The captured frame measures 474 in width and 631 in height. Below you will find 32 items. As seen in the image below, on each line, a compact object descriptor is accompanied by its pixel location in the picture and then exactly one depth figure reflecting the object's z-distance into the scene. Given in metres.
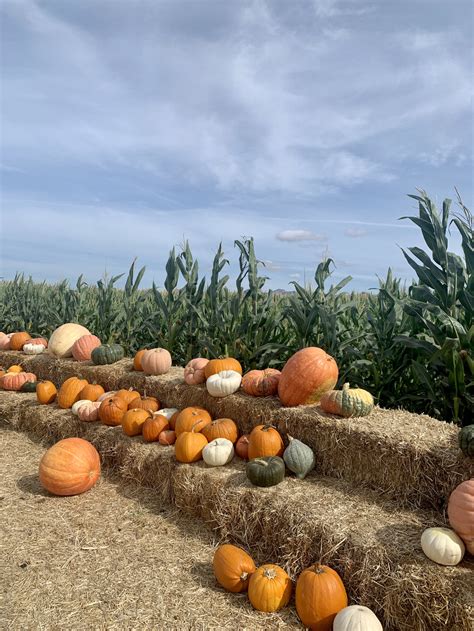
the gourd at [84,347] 7.70
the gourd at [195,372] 5.53
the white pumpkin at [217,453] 4.33
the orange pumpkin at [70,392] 6.62
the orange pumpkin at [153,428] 5.15
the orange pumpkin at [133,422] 5.33
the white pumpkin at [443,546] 2.78
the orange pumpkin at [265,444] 4.11
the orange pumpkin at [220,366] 5.29
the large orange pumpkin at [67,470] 4.64
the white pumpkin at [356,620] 2.64
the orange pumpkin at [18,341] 9.58
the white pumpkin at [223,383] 4.99
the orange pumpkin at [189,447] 4.46
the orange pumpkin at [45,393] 7.00
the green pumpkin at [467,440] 3.26
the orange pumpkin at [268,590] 2.99
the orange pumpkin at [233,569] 3.15
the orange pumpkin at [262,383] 4.81
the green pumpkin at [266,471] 3.75
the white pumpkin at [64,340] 8.12
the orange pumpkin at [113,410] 5.69
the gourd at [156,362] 6.17
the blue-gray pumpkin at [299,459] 3.92
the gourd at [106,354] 7.15
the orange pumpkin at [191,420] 4.77
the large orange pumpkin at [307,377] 4.36
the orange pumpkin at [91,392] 6.42
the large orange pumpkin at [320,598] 2.83
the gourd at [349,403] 4.05
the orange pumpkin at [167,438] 5.02
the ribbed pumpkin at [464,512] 2.87
